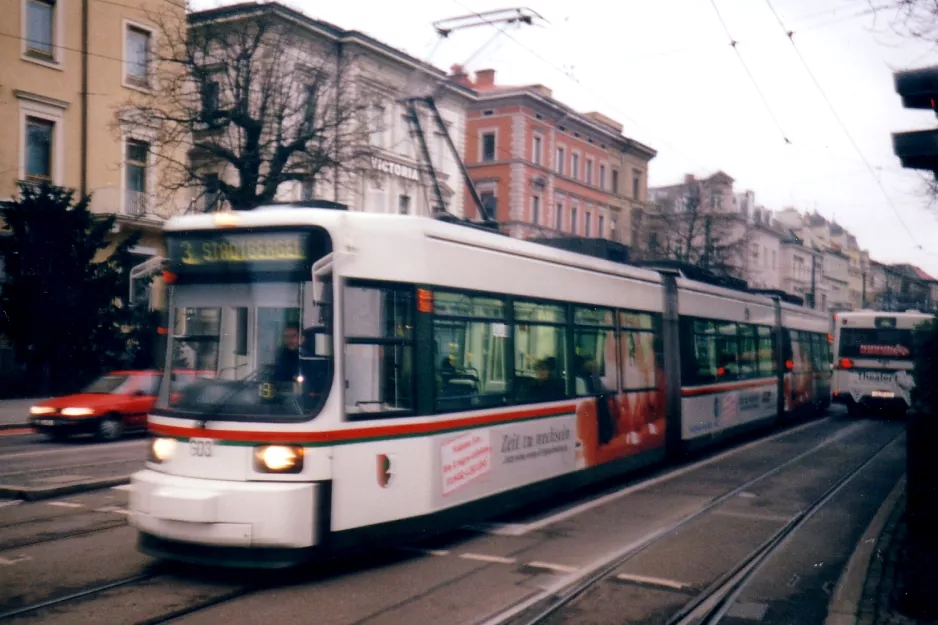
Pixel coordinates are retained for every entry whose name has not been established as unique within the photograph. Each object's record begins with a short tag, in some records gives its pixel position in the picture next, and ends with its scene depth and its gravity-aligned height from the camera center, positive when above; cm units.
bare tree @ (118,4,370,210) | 2559 +718
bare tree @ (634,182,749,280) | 5169 +746
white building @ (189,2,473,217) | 2708 +893
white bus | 2612 -24
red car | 1775 -105
